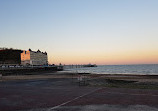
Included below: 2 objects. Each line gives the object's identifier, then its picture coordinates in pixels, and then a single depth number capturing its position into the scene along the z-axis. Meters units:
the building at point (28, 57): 179.12
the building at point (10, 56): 156.75
